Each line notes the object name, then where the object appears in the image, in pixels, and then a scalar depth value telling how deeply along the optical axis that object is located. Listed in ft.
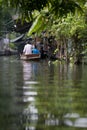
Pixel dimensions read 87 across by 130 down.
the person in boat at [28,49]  107.14
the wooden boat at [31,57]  104.08
